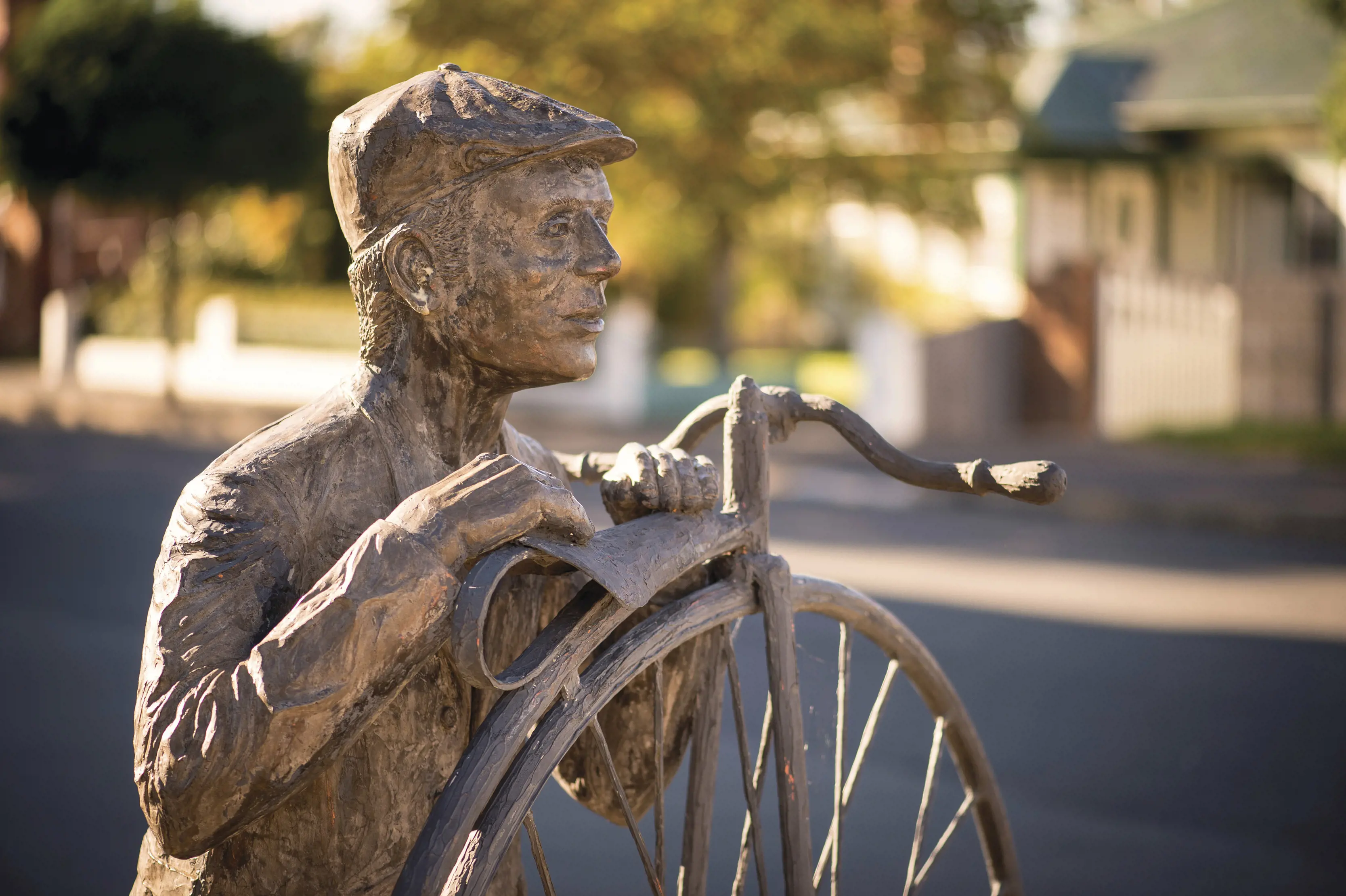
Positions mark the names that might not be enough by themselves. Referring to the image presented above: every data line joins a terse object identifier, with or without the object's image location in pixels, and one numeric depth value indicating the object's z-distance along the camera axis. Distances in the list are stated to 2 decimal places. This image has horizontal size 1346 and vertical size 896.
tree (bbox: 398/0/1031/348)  15.27
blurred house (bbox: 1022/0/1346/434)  15.73
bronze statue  1.46
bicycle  1.47
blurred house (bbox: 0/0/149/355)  25.19
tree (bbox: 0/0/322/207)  16.05
